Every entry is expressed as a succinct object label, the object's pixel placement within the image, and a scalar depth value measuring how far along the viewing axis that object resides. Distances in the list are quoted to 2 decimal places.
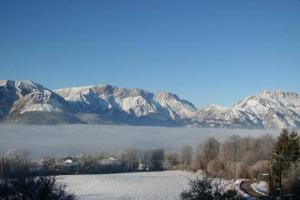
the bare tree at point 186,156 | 146.18
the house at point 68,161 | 156.24
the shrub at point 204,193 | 31.12
